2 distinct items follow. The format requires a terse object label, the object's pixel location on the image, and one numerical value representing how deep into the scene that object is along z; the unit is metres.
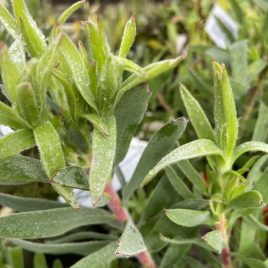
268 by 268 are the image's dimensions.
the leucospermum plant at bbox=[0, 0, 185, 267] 0.21
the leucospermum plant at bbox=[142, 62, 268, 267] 0.22
